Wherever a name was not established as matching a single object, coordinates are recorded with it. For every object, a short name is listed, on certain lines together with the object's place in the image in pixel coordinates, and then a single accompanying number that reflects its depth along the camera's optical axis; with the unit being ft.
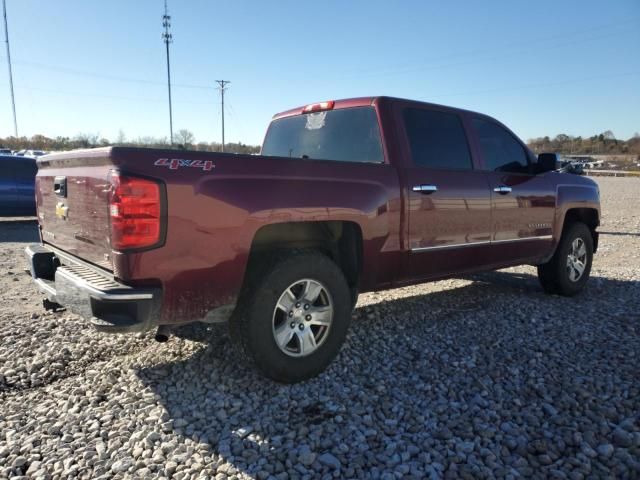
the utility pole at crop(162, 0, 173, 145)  172.00
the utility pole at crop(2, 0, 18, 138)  155.94
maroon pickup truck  8.95
